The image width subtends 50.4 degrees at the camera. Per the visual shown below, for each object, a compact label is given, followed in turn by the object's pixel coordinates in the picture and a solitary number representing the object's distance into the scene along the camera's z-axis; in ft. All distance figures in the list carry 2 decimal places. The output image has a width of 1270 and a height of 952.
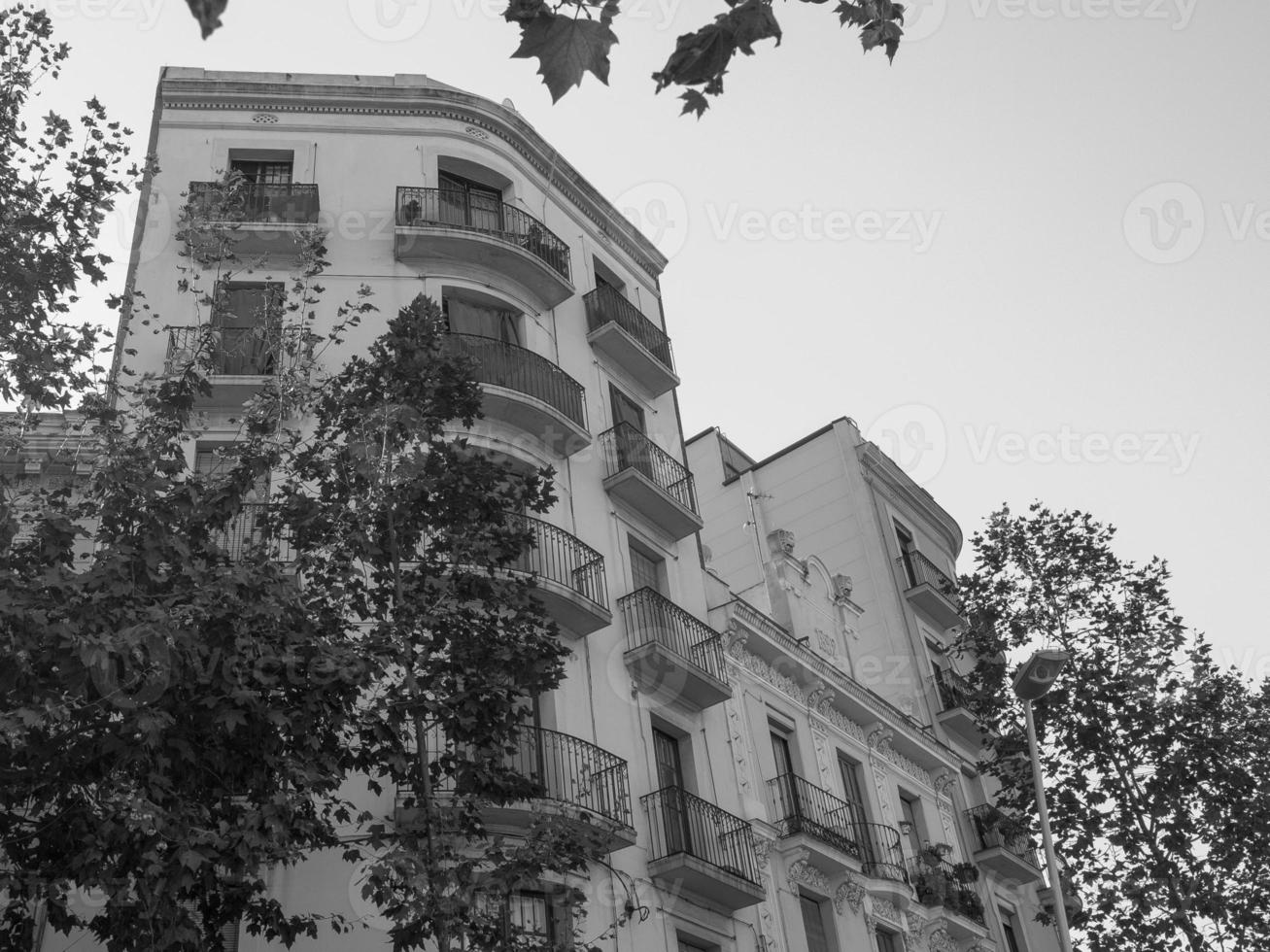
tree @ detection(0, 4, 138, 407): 42.19
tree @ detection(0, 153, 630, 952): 34.09
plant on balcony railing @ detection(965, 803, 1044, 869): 84.58
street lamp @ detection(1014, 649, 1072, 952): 53.52
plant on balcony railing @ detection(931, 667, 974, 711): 94.22
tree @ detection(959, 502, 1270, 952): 63.05
